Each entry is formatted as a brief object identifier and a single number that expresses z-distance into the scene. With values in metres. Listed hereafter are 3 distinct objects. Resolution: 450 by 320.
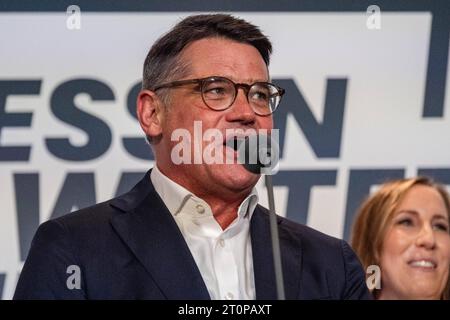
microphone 3.16
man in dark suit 3.27
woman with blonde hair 3.82
